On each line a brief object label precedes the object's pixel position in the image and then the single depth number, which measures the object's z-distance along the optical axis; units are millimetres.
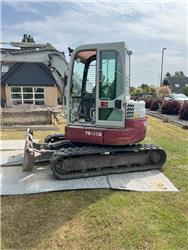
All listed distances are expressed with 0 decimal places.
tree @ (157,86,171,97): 23428
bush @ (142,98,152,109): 16495
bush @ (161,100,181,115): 13016
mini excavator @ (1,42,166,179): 3796
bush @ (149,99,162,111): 15184
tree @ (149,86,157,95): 26764
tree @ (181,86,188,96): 29036
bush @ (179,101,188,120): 10778
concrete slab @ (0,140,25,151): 5294
